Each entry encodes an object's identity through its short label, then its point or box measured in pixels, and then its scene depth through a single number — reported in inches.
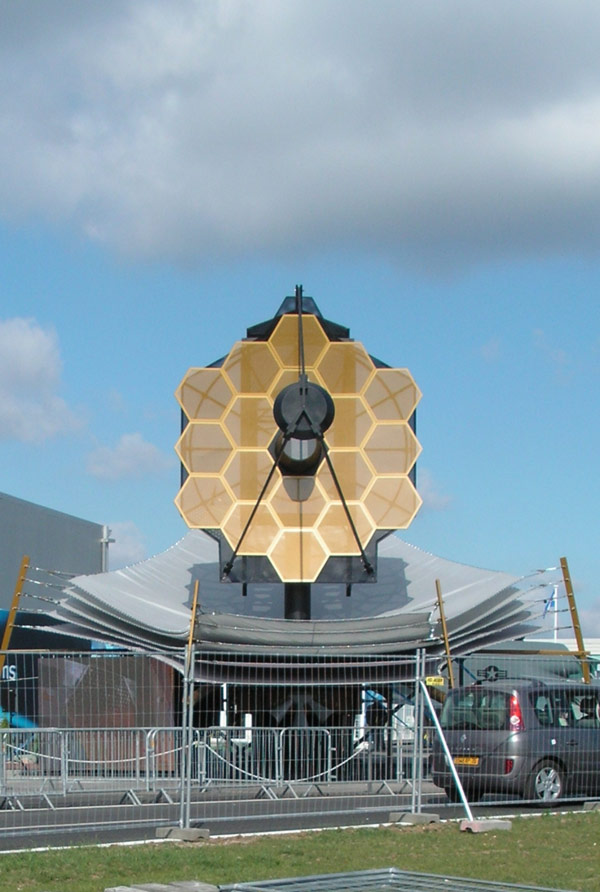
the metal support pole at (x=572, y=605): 1213.7
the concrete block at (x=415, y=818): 590.6
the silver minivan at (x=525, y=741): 698.8
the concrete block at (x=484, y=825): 553.3
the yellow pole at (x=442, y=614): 1085.6
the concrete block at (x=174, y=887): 353.6
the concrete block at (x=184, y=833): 535.5
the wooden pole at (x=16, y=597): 1158.3
